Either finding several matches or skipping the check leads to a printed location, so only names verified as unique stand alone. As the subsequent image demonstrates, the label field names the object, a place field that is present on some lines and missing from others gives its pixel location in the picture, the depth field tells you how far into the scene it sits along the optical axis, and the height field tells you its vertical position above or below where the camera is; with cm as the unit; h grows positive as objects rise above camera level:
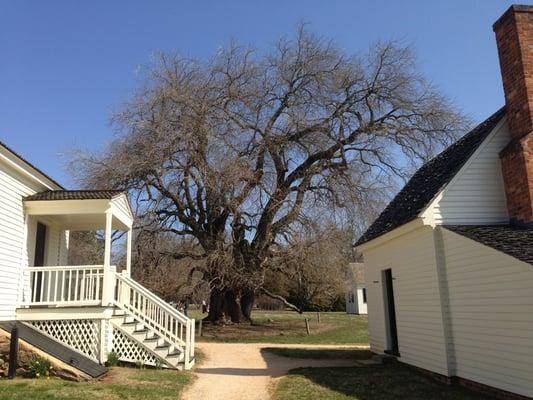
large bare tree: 2306 +727
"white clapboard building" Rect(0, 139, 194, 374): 1209 +25
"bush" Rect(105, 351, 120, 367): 1231 -129
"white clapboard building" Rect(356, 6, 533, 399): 904 +86
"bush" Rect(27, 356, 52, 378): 1039 -121
